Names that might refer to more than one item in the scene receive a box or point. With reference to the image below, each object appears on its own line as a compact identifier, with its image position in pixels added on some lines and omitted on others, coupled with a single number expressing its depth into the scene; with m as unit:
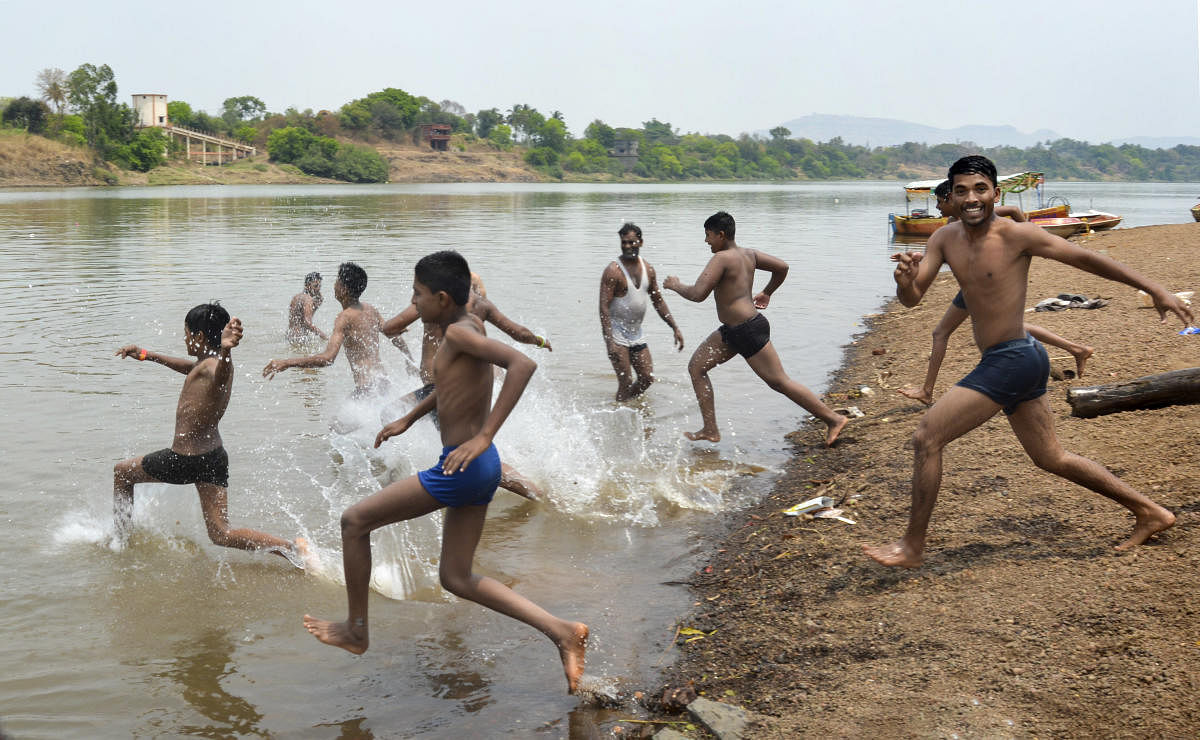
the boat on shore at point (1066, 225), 25.29
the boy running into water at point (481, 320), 6.60
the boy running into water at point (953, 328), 7.33
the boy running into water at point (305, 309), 10.97
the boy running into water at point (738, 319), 7.55
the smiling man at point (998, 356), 4.33
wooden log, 5.08
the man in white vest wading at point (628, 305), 8.90
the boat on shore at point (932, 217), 28.47
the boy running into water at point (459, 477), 3.85
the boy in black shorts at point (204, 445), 5.21
